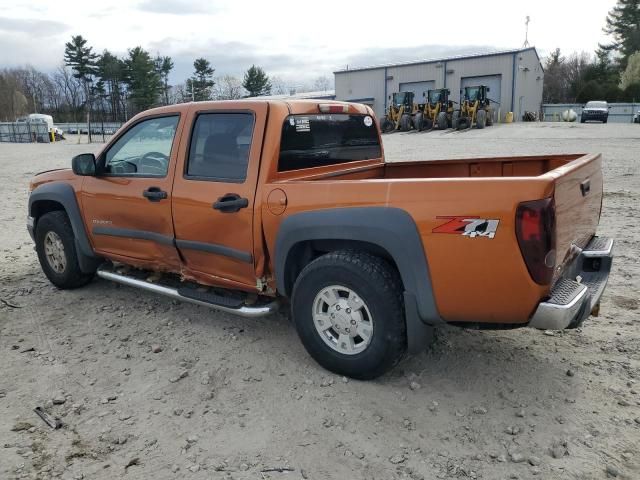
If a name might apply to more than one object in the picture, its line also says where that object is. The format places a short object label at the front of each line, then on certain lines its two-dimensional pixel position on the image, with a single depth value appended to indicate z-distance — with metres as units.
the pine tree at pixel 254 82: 76.69
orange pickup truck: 2.80
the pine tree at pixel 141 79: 69.56
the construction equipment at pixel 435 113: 32.72
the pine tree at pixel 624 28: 61.20
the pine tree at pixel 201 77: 77.25
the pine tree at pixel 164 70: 74.88
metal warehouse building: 39.47
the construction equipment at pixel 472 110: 32.22
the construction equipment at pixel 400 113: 34.22
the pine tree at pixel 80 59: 73.19
